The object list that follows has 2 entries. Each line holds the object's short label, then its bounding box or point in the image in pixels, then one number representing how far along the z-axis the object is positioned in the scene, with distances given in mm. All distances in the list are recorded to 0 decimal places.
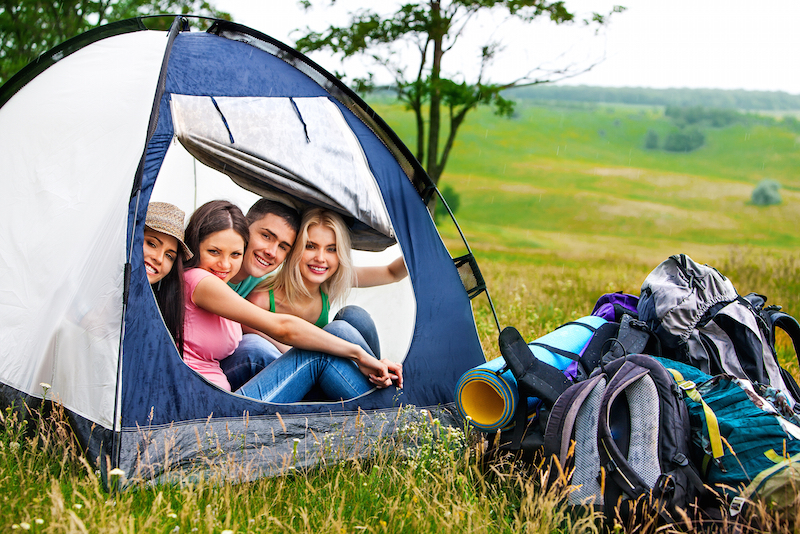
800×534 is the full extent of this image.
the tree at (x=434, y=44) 9914
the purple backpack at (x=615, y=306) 3330
